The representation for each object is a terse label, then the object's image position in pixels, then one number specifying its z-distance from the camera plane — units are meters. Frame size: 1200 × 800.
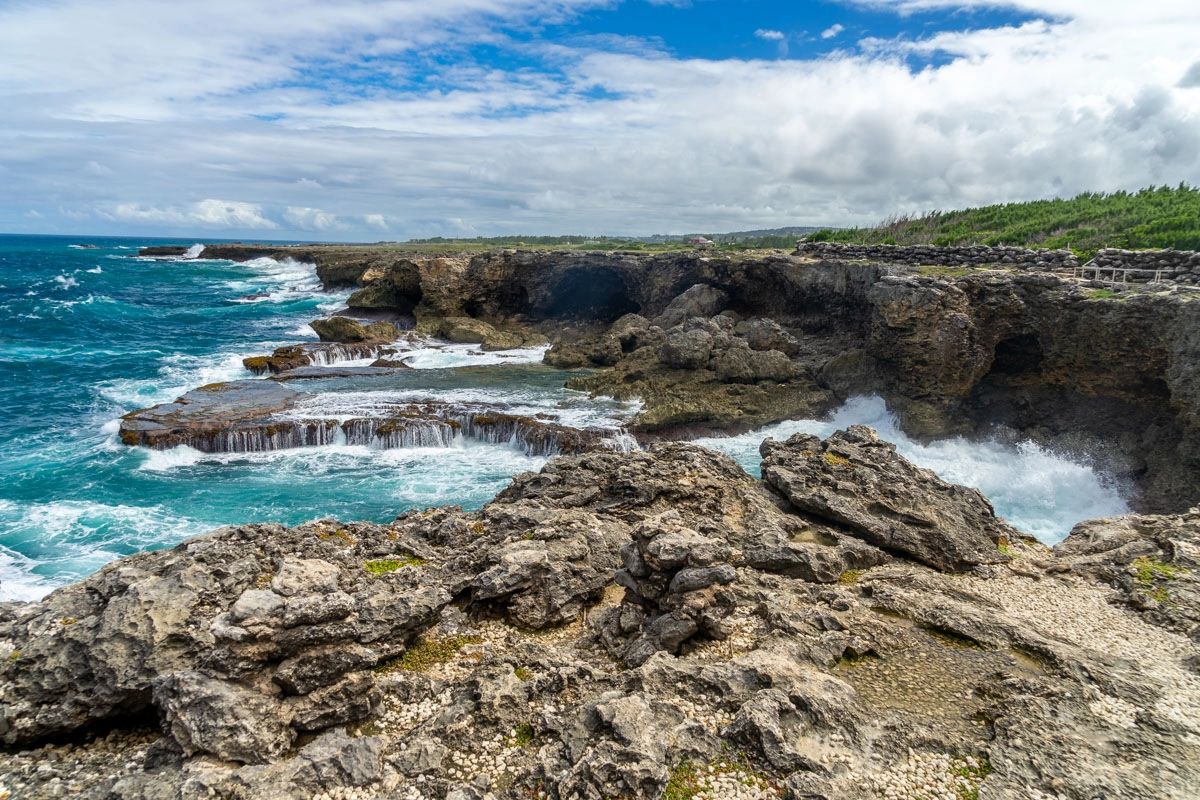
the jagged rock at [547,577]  10.60
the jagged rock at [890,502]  13.16
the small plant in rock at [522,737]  7.84
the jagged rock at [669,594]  9.68
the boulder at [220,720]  7.25
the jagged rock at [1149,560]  10.91
